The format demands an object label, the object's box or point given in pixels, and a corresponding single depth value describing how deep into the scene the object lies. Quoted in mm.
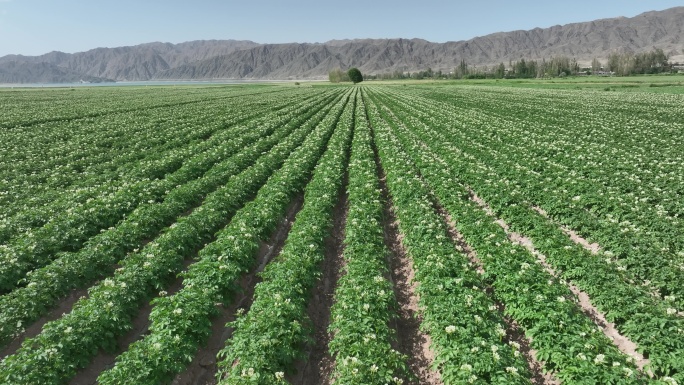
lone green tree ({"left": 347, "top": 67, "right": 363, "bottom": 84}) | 174500
